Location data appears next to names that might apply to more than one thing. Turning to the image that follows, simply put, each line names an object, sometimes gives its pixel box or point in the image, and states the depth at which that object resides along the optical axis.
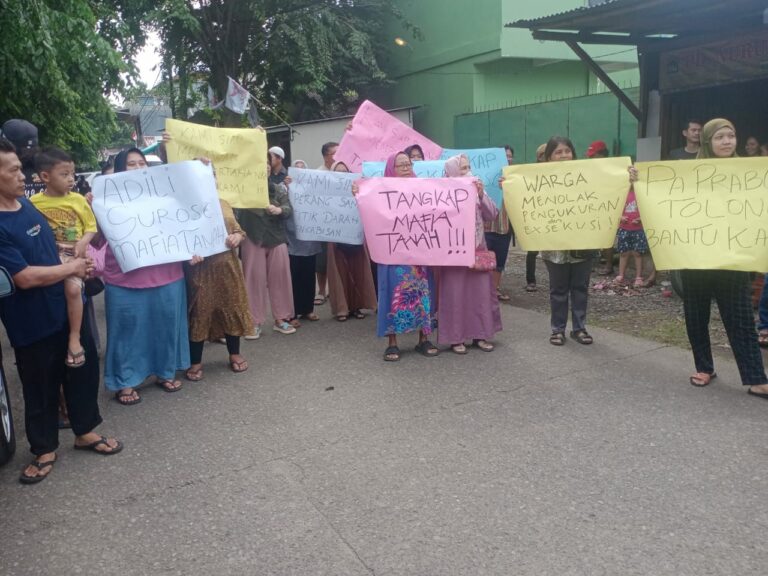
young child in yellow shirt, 3.87
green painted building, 14.09
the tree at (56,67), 6.96
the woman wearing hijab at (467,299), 5.55
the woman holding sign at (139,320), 4.64
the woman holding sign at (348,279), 7.05
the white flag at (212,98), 18.84
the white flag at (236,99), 10.95
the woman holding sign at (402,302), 5.45
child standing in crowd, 8.05
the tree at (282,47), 16.36
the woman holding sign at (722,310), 4.33
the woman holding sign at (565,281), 5.57
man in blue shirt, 3.25
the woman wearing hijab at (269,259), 6.43
